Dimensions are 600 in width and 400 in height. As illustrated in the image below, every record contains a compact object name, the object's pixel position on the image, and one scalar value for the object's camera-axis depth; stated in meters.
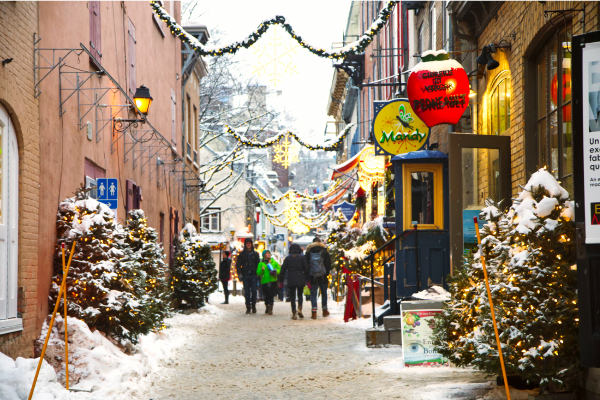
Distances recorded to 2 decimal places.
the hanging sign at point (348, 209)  30.23
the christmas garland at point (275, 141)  21.27
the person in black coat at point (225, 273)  24.77
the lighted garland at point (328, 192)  29.73
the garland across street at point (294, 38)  13.61
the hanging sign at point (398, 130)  13.61
